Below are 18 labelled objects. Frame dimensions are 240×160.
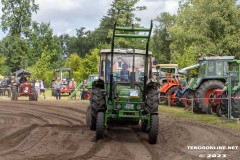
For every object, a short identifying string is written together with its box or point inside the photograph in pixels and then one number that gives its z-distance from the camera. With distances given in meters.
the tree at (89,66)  48.38
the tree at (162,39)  69.96
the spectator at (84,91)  29.64
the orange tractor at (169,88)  23.53
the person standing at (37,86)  29.81
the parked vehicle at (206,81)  18.38
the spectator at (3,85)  34.85
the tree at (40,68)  53.26
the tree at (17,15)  61.88
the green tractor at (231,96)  15.18
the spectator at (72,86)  32.69
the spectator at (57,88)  28.99
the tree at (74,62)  83.50
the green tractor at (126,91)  10.79
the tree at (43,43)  66.88
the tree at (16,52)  63.19
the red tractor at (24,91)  28.77
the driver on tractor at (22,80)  32.38
